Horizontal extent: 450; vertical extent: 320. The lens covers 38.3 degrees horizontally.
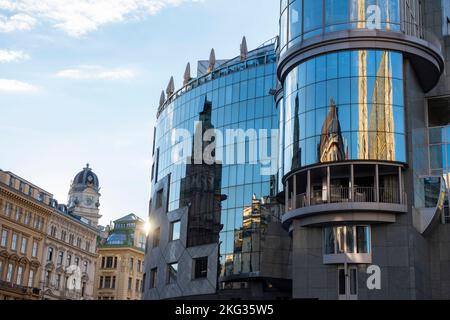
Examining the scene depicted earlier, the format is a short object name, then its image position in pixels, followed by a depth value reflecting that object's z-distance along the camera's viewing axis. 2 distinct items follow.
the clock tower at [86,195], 160.75
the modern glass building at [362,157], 43.19
